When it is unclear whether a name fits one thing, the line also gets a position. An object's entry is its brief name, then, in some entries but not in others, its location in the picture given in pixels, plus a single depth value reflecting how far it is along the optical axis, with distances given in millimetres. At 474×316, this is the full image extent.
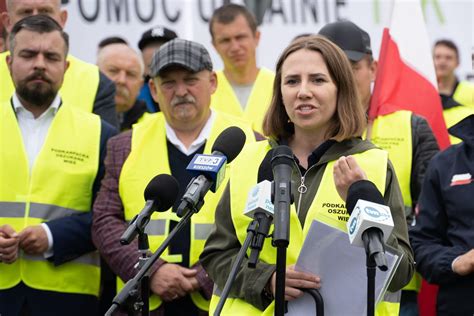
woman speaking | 8334
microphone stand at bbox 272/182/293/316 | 6963
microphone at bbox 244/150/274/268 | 7269
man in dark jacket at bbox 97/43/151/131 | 15688
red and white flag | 13834
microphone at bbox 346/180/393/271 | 6764
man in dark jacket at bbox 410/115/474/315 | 10409
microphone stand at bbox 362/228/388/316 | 6736
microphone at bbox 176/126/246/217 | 7475
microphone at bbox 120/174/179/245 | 7844
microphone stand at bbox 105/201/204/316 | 7013
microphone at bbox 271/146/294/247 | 6967
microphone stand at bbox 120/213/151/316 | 7411
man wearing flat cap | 10629
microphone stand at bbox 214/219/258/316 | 6871
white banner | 17507
